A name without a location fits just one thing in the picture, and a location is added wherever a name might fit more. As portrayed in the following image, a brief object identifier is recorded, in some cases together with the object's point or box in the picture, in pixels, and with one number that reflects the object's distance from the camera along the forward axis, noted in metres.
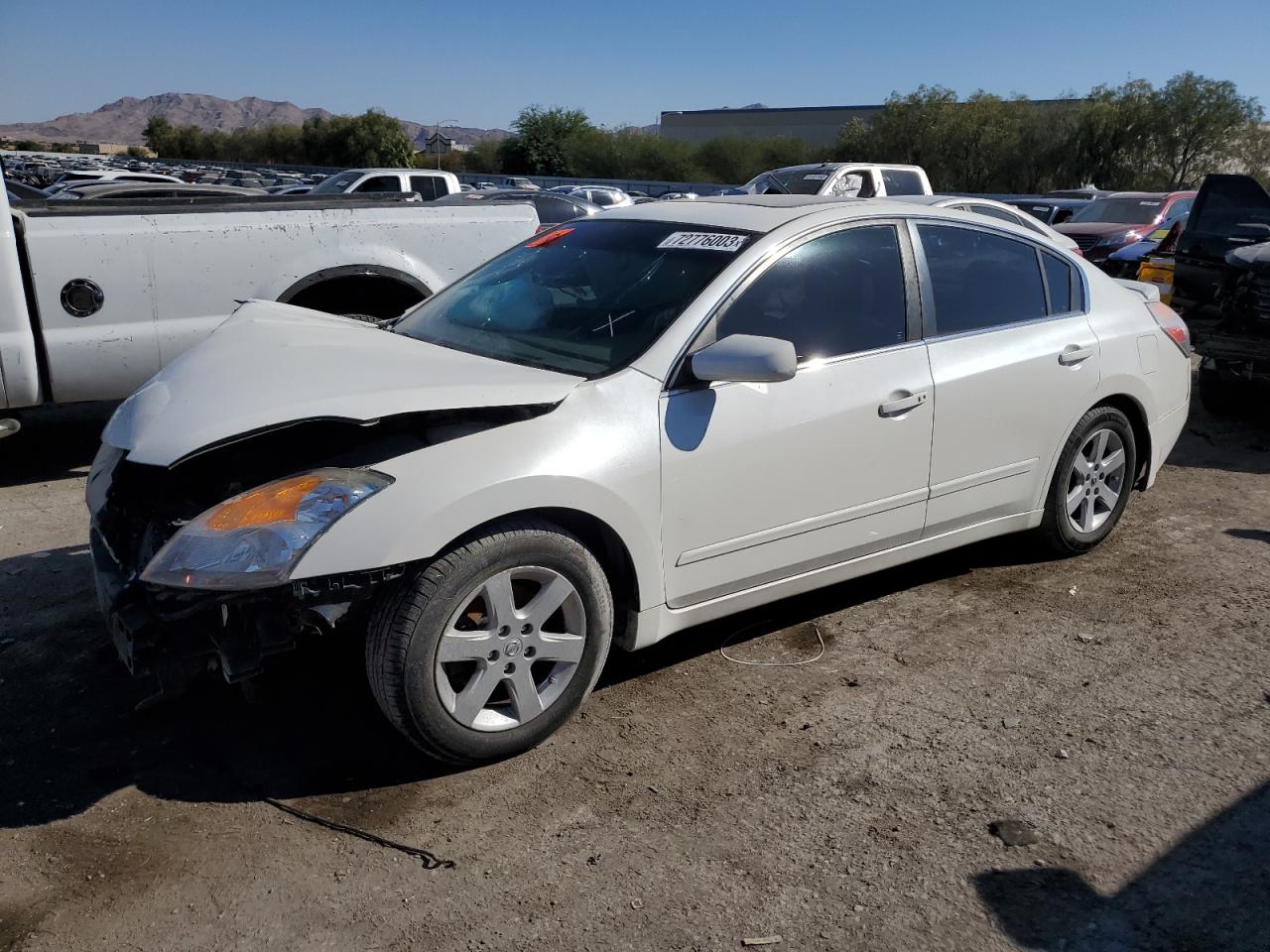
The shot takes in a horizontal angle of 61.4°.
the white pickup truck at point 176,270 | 5.72
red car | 16.20
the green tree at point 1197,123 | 43.91
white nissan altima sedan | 2.94
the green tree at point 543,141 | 69.19
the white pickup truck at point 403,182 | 23.19
